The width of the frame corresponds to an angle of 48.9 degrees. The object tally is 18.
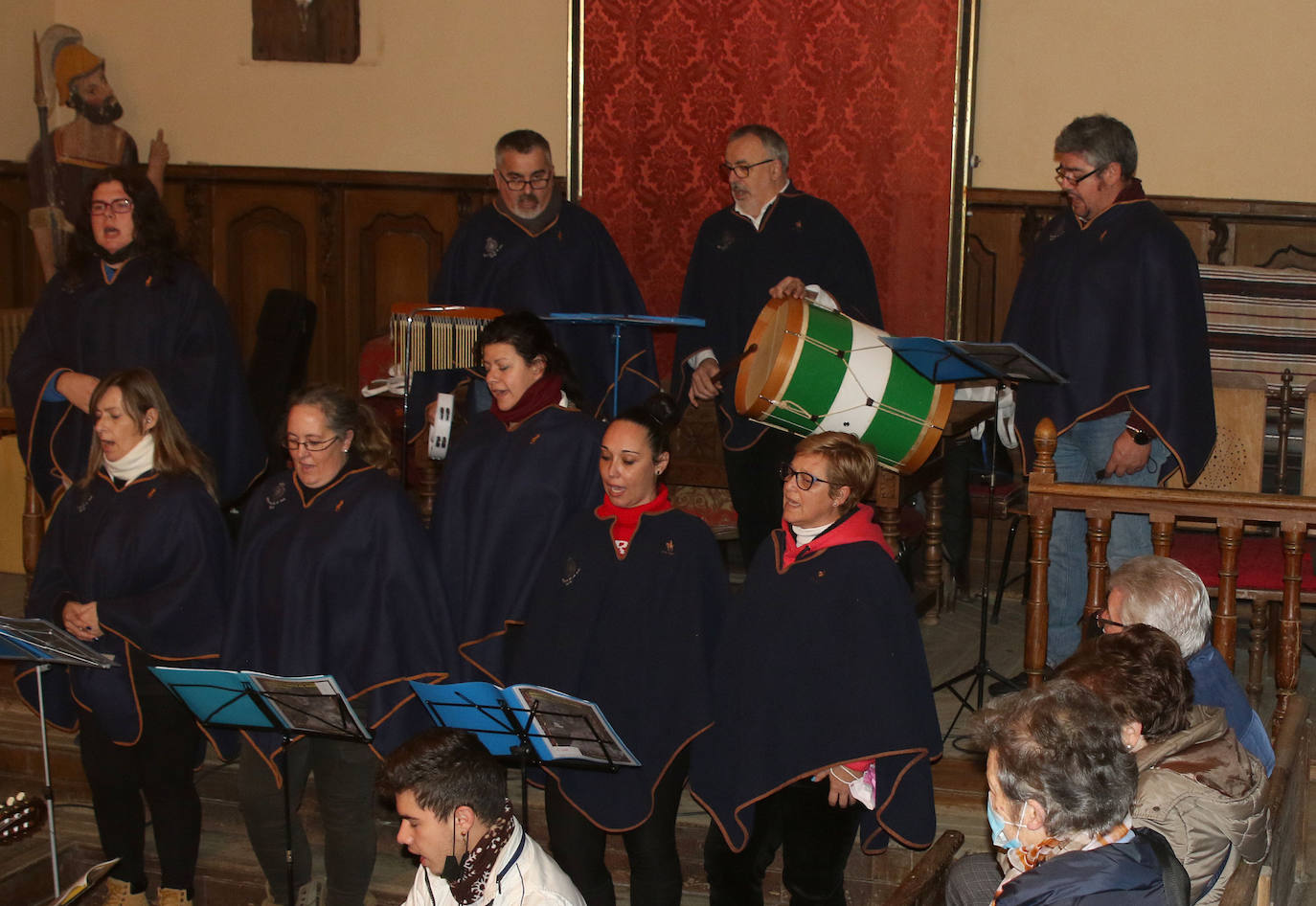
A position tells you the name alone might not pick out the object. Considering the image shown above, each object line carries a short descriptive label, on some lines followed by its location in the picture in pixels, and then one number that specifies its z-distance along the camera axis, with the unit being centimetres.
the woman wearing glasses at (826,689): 358
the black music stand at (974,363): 405
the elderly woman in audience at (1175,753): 282
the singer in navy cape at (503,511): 426
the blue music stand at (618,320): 447
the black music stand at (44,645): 390
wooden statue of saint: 798
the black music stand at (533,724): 340
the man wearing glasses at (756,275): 496
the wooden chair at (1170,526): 407
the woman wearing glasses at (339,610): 408
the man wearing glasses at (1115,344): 445
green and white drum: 445
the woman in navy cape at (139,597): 423
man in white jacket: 313
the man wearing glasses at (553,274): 525
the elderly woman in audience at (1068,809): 238
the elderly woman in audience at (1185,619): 324
